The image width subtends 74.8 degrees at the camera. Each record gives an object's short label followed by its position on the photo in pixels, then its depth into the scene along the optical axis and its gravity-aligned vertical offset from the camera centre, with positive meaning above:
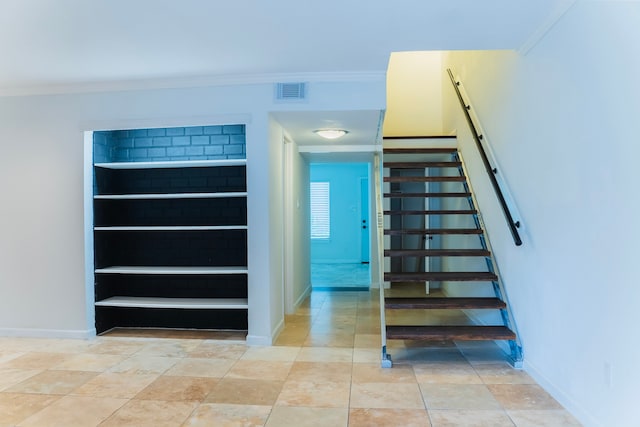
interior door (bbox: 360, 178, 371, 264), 9.84 -0.15
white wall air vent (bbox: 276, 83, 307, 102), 3.67 +1.11
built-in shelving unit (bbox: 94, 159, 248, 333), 4.29 -0.25
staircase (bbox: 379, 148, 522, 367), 3.31 -0.51
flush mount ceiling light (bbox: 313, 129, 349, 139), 4.48 +0.92
